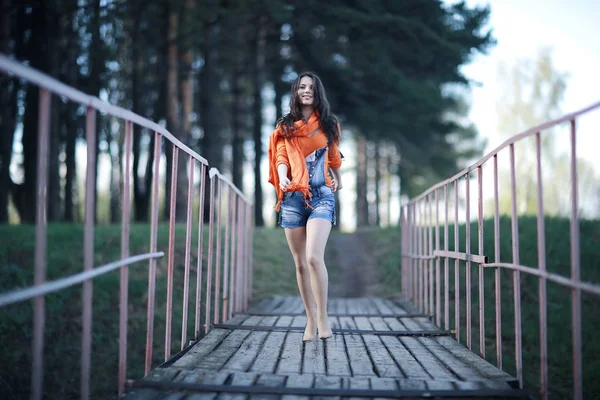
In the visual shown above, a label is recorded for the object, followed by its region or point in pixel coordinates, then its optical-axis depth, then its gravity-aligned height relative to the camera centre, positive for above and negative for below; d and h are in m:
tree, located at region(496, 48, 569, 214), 24.83 +5.92
